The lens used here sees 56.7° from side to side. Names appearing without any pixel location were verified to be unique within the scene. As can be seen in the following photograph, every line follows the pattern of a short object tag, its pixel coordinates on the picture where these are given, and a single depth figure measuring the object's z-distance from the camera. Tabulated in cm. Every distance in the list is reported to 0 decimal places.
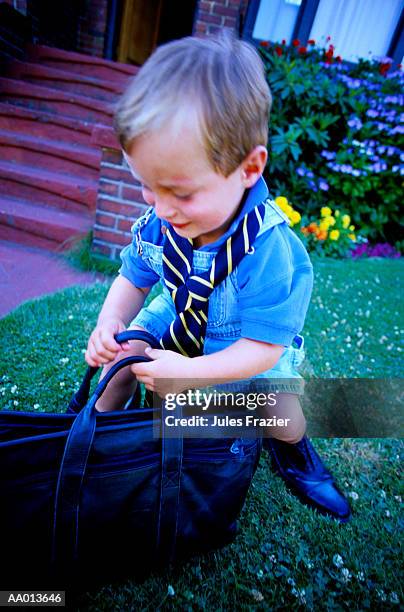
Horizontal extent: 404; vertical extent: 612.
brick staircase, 307
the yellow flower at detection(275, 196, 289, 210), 366
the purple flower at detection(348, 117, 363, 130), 416
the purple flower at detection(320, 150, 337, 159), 426
